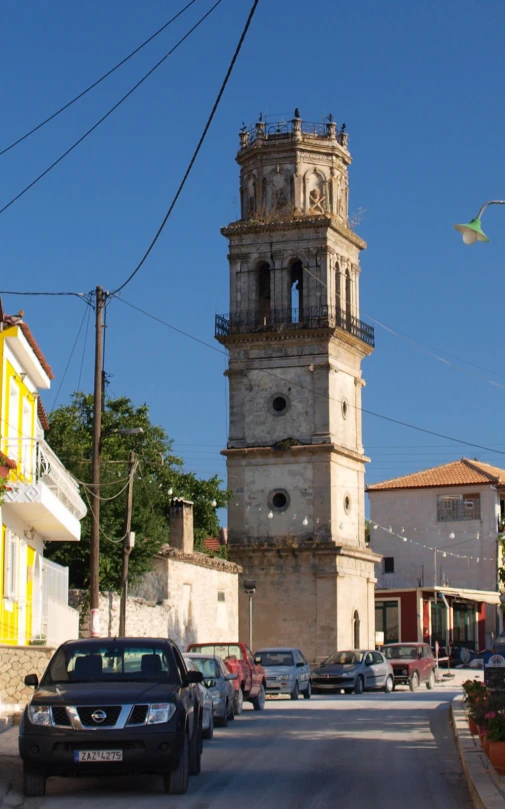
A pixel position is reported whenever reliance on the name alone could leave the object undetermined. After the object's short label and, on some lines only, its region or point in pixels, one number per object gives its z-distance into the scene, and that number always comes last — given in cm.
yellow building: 2764
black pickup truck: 1334
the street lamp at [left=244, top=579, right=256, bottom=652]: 5291
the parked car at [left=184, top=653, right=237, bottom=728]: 2453
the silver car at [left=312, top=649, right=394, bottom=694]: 4059
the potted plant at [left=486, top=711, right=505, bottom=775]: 1394
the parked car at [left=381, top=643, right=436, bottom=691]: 4369
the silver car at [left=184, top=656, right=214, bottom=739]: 2027
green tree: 4438
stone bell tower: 6066
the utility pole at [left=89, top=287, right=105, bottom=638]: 3228
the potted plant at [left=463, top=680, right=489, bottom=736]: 1570
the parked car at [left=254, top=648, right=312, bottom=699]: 3688
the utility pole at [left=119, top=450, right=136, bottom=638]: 3675
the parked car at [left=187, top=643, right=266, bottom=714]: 2991
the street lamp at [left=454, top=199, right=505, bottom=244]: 1777
